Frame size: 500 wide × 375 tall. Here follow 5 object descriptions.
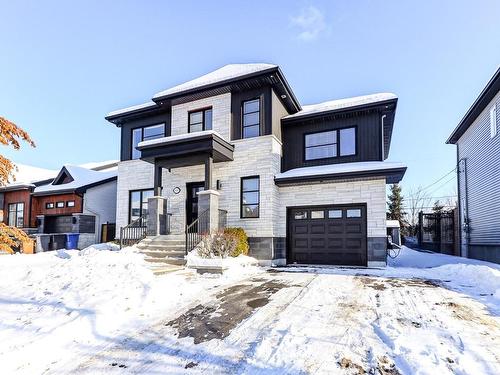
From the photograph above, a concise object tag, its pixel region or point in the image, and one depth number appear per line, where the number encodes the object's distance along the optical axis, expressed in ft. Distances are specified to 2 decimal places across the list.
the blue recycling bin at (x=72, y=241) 52.19
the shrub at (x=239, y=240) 32.55
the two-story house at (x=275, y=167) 35.65
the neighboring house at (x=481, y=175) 36.27
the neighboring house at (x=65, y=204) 55.21
